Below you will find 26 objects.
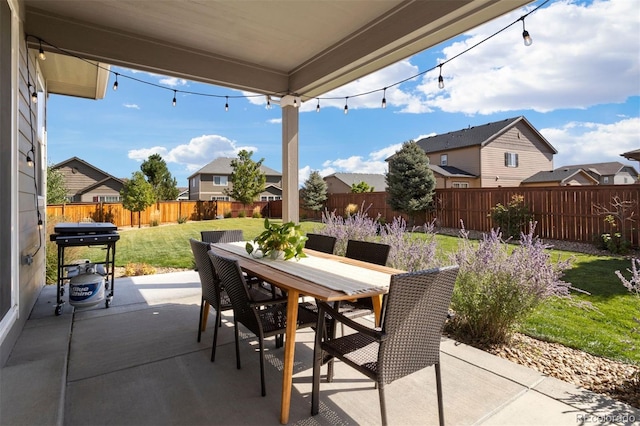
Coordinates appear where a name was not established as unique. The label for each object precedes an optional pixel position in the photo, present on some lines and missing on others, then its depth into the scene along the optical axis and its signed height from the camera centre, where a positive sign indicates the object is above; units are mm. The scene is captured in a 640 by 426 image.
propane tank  3420 -776
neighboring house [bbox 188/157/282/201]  27812 +2819
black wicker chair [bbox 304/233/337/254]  3273 -297
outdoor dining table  1745 -393
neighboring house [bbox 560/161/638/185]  27109 +3394
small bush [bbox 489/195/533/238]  8641 -90
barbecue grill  3369 -224
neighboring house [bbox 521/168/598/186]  18828 +2055
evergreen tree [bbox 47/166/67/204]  13469 +1113
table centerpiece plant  2604 -219
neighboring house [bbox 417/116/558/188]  18422 +3436
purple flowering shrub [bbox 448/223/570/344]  2533 -586
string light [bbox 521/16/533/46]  2662 +1409
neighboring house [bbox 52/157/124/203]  22797 +2341
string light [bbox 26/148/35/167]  3139 +543
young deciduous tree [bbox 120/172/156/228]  15906 +1044
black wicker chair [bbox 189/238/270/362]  2496 -569
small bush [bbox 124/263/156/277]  5470 -920
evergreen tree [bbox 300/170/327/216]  18156 +1205
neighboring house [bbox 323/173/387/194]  25625 +2654
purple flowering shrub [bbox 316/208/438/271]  3518 -339
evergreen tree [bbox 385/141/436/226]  12141 +1207
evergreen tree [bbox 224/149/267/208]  21469 +2283
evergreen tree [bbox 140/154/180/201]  23141 +2841
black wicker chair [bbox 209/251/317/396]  2014 -639
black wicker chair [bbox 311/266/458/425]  1477 -573
